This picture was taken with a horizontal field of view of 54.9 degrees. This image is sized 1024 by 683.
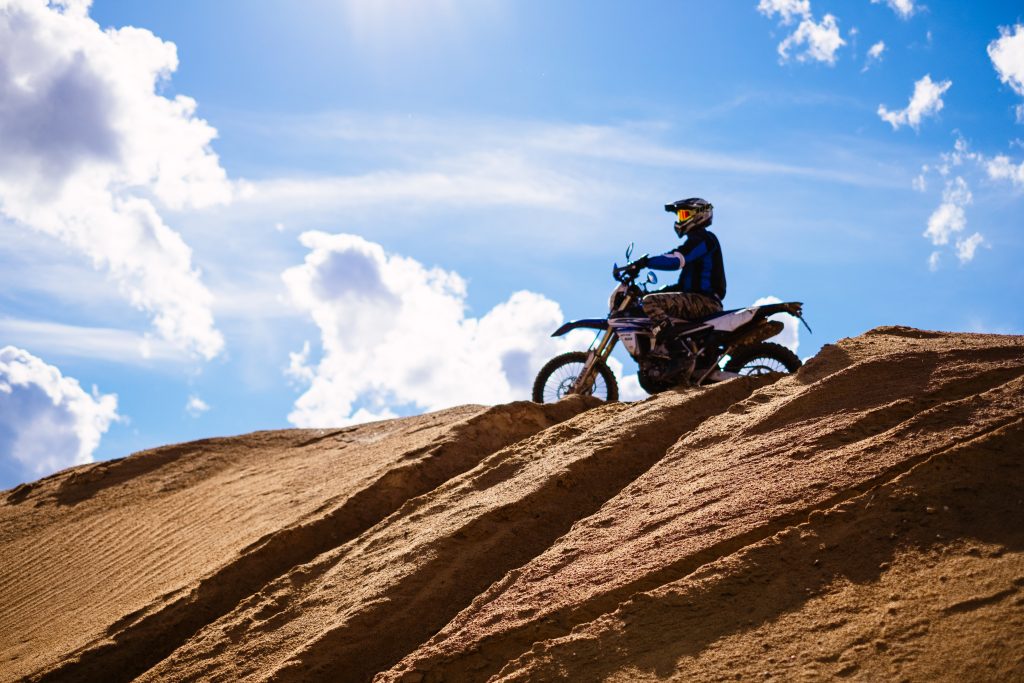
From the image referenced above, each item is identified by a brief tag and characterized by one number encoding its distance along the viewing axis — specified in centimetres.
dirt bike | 941
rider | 1003
